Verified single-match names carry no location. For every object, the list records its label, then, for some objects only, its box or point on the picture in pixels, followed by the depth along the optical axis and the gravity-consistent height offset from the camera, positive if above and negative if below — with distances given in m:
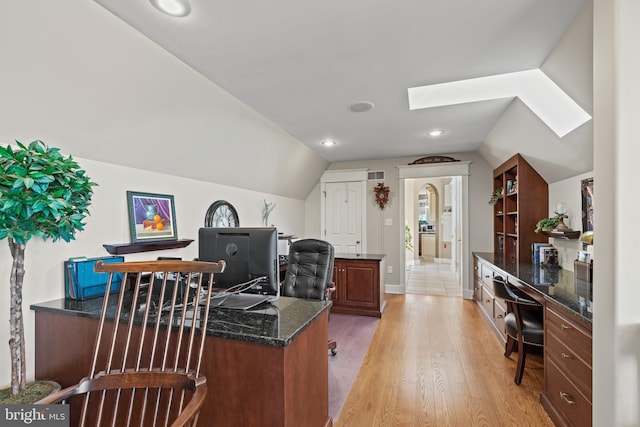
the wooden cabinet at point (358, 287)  4.18 -1.11
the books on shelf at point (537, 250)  3.41 -0.48
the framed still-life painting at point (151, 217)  2.47 -0.04
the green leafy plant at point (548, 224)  3.17 -0.16
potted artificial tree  1.45 +0.04
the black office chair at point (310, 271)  2.92 -0.61
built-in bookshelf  3.67 +0.06
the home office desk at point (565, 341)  1.67 -0.84
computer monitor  1.75 -0.27
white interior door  5.73 -0.10
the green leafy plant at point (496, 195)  4.57 +0.22
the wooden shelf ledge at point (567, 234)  2.88 -0.25
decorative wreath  5.52 +0.31
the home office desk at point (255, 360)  1.30 -0.74
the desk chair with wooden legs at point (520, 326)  2.38 -0.97
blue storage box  1.98 -0.46
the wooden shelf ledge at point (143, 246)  2.28 -0.29
